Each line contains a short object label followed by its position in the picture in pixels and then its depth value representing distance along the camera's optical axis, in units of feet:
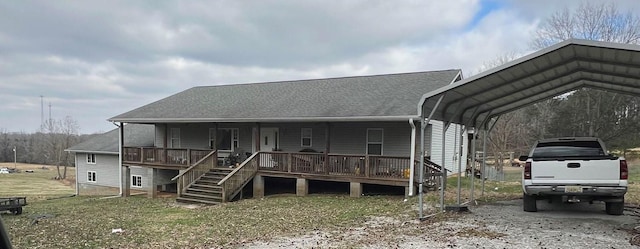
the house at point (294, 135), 46.57
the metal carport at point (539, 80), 23.25
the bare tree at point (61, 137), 175.32
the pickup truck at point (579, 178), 25.32
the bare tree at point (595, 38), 76.84
